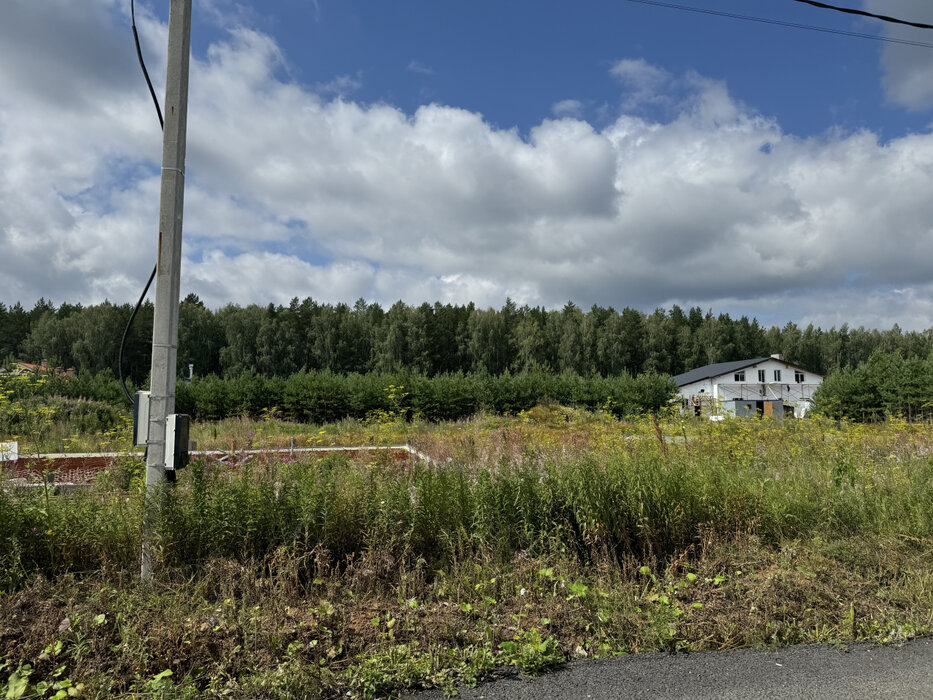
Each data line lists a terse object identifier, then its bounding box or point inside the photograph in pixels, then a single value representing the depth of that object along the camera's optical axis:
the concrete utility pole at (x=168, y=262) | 3.95
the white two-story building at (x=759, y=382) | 46.34
